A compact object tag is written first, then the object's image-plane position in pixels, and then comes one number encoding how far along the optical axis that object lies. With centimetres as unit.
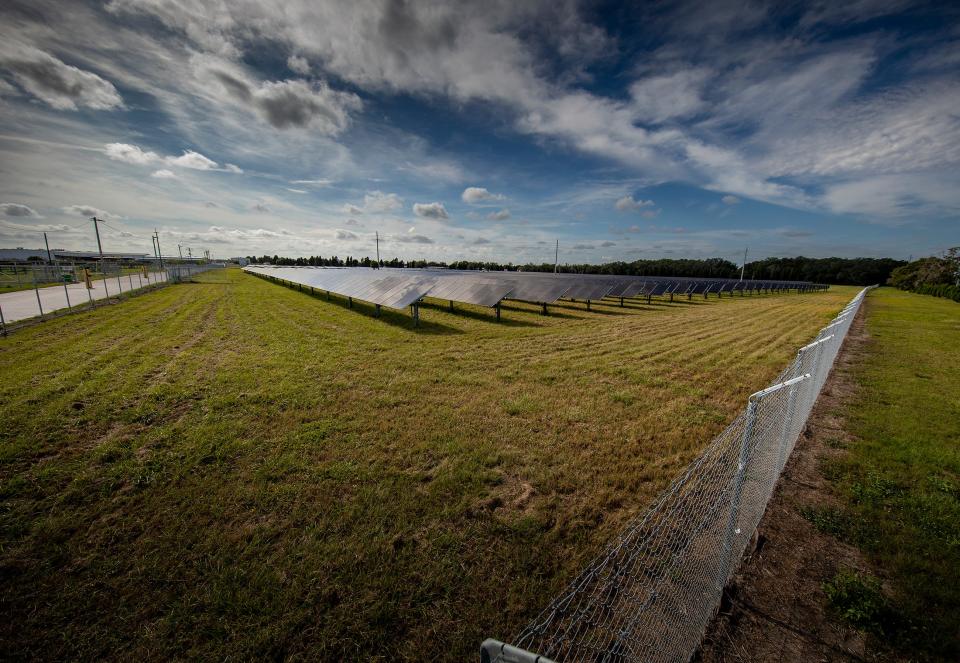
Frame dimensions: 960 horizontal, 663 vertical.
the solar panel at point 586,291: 2638
